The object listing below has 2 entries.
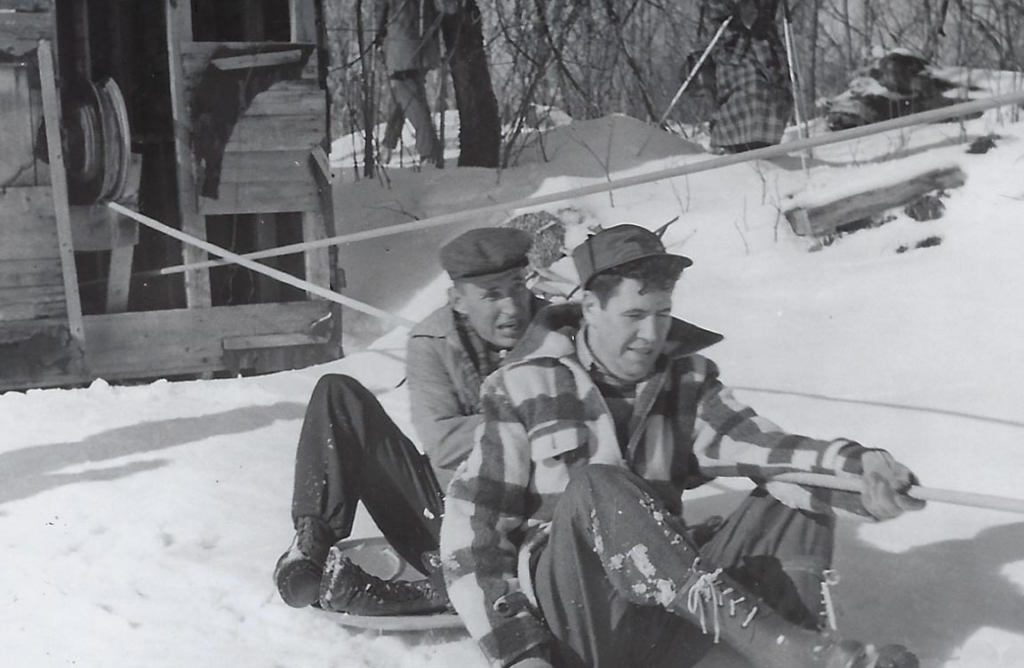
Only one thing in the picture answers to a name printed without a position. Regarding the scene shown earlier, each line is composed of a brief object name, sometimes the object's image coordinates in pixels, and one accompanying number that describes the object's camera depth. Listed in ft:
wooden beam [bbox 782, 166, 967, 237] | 21.04
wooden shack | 19.02
